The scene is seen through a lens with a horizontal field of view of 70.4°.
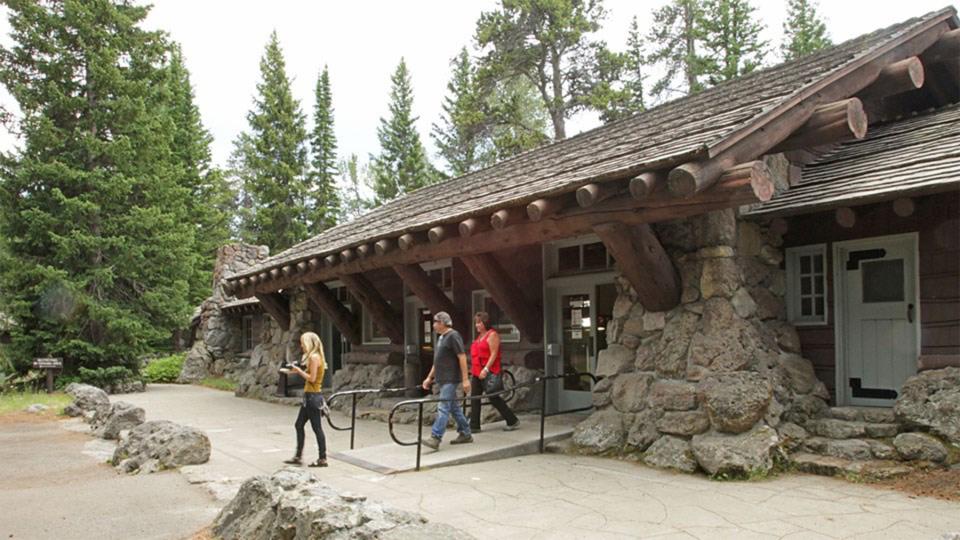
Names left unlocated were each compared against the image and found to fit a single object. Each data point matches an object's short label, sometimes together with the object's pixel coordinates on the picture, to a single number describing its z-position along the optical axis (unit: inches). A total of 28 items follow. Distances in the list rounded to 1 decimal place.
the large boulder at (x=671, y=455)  266.1
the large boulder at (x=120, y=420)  402.3
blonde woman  290.5
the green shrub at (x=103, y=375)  692.7
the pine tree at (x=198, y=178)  1118.4
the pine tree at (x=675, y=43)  986.1
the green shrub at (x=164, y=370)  919.7
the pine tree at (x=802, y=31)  927.7
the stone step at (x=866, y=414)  263.1
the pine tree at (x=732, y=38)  909.2
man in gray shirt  314.8
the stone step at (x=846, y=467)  241.3
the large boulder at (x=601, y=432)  300.4
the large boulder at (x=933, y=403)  243.4
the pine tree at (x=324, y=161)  1232.2
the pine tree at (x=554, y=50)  947.3
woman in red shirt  336.2
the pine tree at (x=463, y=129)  1007.0
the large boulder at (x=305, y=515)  149.3
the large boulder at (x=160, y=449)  296.7
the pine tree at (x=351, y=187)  1589.6
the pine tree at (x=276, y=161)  1182.3
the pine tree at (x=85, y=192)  670.5
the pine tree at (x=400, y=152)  1236.5
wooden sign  647.8
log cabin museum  254.1
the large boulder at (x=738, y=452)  250.5
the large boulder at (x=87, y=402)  500.5
